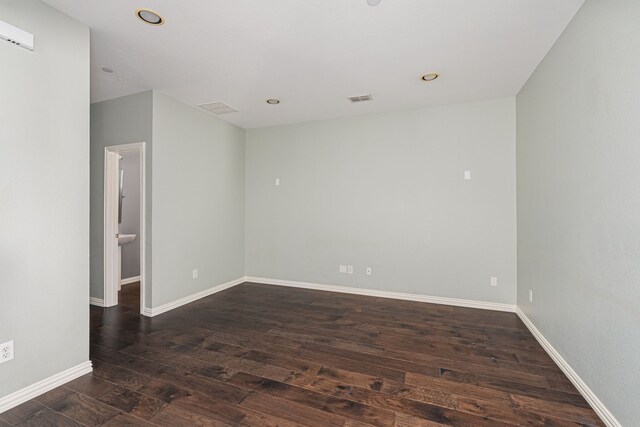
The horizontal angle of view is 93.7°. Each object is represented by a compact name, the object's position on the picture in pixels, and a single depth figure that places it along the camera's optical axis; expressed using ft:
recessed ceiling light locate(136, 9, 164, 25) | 7.02
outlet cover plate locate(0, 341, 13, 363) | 6.07
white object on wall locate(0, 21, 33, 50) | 5.96
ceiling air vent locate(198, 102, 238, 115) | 13.11
